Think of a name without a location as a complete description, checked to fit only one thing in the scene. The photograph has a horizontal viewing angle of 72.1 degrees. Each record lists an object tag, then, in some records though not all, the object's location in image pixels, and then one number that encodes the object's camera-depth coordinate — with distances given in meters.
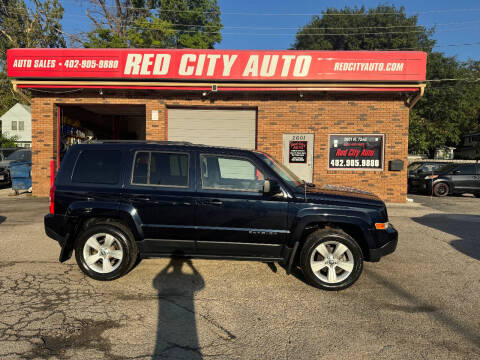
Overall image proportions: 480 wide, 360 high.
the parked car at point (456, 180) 14.65
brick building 11.23
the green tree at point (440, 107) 32.06
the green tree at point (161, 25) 30.39
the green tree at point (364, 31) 41.97
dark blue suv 4.15
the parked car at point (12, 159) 13.91
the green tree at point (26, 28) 40.28
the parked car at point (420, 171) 15.43
